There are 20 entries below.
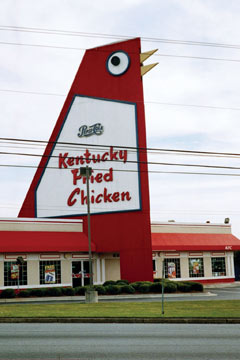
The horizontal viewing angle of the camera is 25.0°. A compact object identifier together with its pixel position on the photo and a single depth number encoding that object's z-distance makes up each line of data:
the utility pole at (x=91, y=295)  29.62
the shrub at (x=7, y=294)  34.53
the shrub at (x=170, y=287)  35.38
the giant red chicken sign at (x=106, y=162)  41.34
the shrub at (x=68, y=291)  34.78
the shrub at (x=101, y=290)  34.50
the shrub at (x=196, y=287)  36.88
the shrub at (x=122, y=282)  37.13
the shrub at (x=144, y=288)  35.28
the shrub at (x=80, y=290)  35.03
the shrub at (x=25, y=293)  34.62
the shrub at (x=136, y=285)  35.94
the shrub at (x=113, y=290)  34.69
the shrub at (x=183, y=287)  36.24
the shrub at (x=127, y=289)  34.94
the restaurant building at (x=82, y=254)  38.78
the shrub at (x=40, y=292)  34.56
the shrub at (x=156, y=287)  35.23
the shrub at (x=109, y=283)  37.65
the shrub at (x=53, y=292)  34.38
